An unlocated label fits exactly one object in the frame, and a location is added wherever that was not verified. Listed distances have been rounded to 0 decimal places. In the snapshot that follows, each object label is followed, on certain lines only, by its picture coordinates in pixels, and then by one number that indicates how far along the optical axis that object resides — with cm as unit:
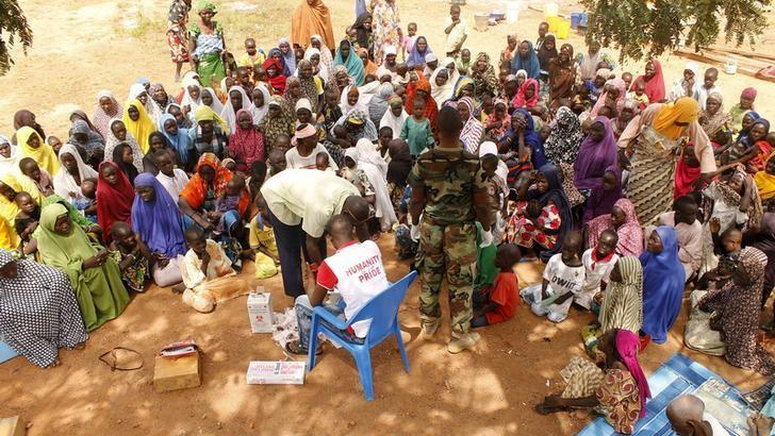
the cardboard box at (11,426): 384
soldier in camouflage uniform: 391
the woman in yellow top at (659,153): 564
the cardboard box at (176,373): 431
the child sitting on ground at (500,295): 479
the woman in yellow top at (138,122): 708
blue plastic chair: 373
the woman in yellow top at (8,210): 552
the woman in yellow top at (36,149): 649
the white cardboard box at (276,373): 438
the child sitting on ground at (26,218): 550
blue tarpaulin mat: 393
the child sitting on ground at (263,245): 589
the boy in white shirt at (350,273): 375
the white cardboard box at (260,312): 479
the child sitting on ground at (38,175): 607
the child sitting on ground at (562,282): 495
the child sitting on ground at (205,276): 539
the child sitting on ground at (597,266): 489
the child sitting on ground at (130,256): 554
